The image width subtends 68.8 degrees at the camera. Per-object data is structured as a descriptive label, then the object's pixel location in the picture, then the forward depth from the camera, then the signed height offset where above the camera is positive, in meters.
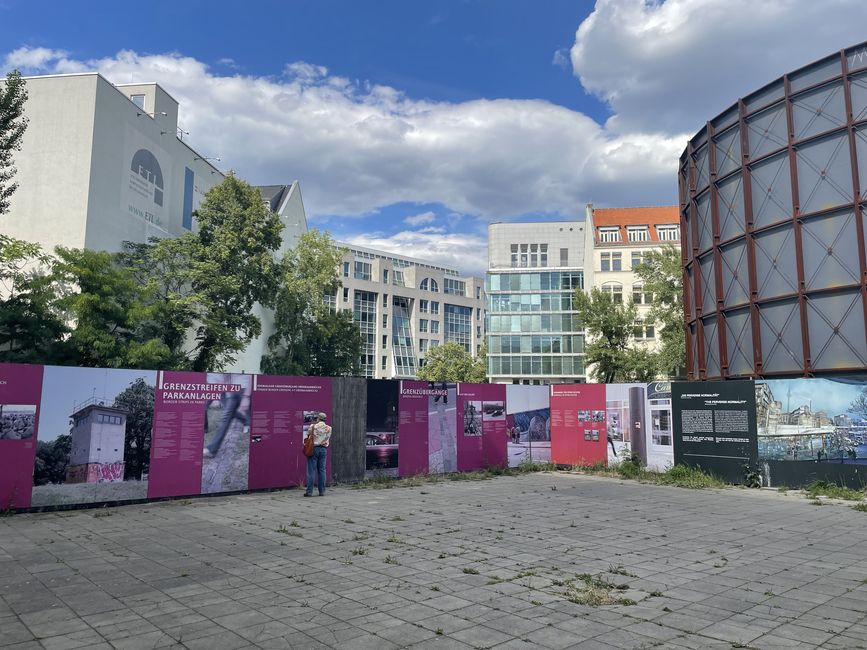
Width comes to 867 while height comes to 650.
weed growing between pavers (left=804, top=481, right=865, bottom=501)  15.08 -2.16
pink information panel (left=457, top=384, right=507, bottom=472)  19.84 -0.83
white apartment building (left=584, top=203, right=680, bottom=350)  63.72 +16.60
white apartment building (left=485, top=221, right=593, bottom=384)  70.19 +8.61
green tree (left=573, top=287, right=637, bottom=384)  41.47 +4.56
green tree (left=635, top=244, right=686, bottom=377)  38.94 +6.46
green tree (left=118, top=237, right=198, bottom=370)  25.87 +5.30
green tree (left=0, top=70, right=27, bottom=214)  17.20 +7.83
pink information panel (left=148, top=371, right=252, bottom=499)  13.55 -0.79
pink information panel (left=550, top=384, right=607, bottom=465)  20.77 -0.77
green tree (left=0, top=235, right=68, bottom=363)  19.04 +2.35
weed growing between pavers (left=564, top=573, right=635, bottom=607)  6.64 -2.09
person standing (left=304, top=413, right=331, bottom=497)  14.48 -1.20
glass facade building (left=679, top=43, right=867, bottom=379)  21.00 +6.25
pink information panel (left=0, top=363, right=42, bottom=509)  11.69 -0.63
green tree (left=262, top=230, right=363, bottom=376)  38.91 +4.85
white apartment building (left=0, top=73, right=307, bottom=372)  25.81 +9.79
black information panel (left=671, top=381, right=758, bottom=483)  17.17 -0.69
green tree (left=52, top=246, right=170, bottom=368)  19.89 +2.77
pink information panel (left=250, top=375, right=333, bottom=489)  15.13 -0.65
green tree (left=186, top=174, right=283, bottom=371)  29.23 +6.42
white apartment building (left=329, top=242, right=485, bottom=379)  89.94 +13.99
